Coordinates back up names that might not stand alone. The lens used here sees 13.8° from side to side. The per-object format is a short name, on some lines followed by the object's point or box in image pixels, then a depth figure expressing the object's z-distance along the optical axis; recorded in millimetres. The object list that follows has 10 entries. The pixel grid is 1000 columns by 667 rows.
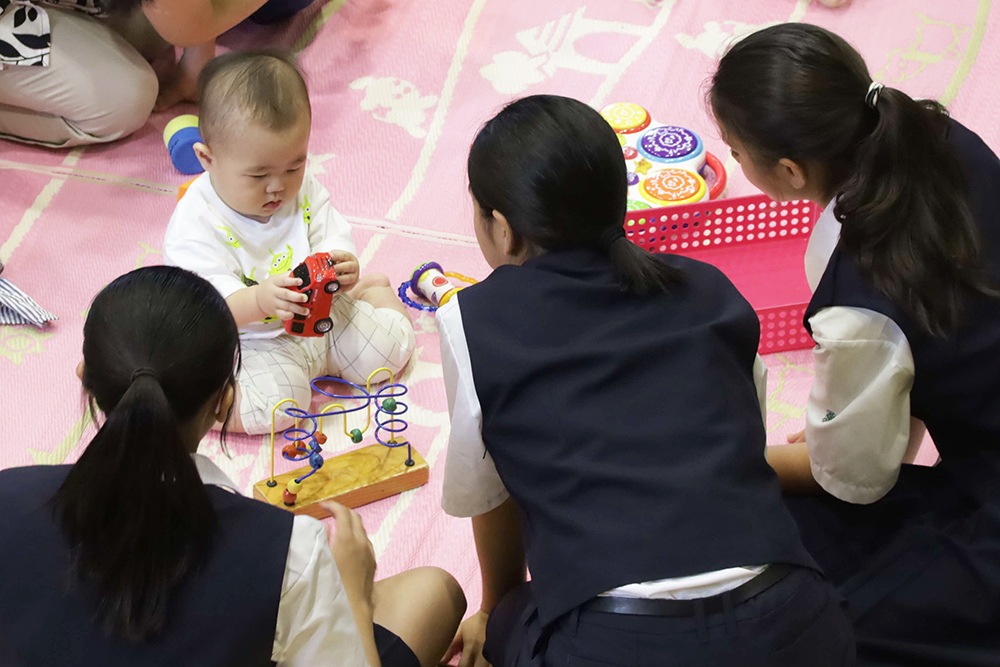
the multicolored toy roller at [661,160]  5453
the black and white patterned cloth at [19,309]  5312
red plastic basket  5343
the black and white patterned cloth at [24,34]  5529
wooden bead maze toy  5067
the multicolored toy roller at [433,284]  5333
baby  5091
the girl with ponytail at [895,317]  4783
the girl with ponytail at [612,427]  4639
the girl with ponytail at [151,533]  4555
